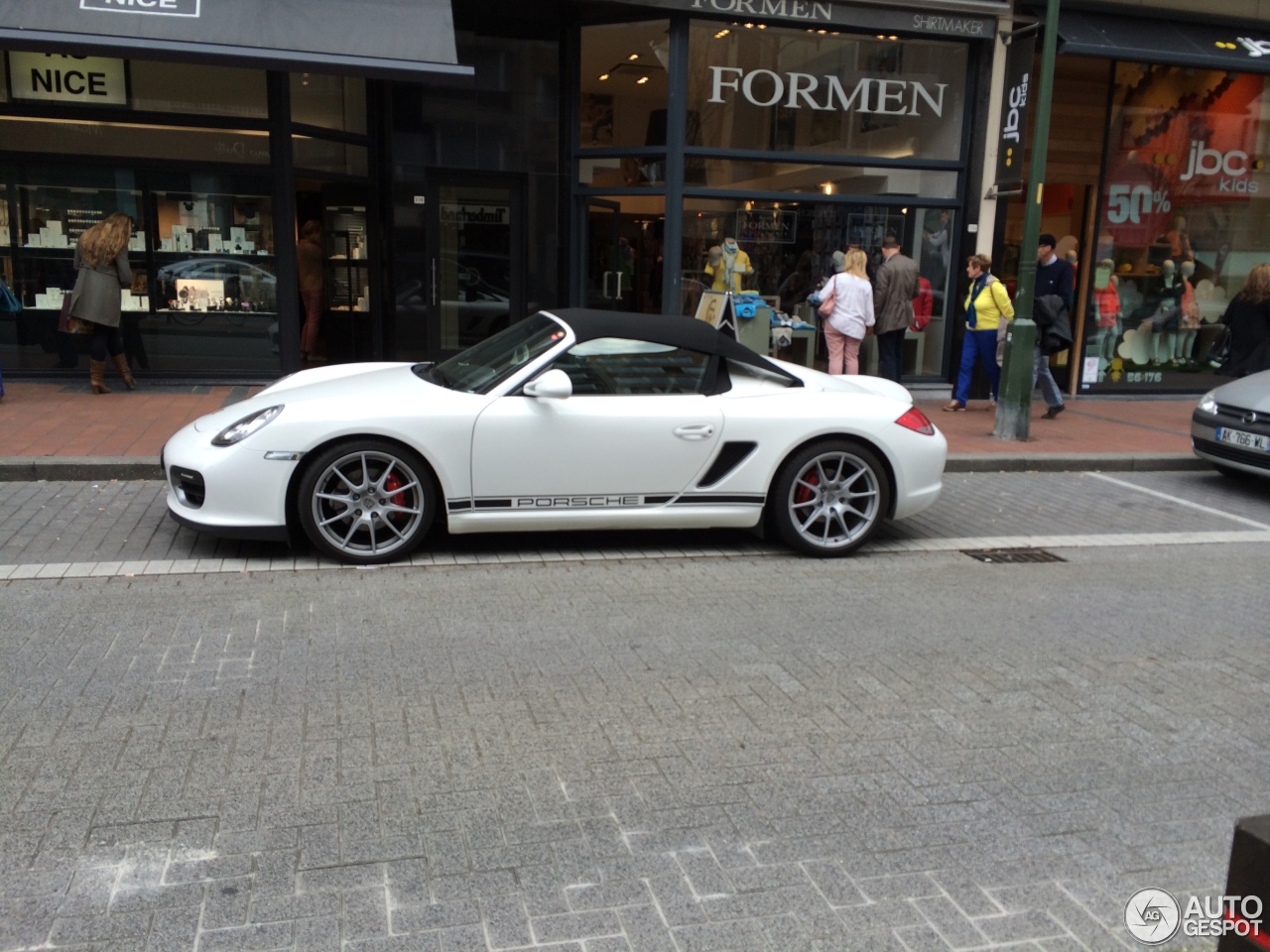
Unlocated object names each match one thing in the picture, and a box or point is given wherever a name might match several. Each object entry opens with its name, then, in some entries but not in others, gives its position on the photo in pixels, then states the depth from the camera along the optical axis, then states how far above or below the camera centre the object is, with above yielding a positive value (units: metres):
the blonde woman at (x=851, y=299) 11.63 -0.19
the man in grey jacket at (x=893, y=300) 11.90 -0.19
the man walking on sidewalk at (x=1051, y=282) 11.62 +0.07
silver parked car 8.80 -1.11
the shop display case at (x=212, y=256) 11.82 +0.08
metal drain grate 6.76 -1.68
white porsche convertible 5.84 -0.98
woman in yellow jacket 11.44 -0.30
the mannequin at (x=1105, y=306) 14.35 -0.23
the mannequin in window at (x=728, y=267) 12.84 +0.13
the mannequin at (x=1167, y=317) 14.70 -0.36
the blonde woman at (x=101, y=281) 10.44 -0.19
